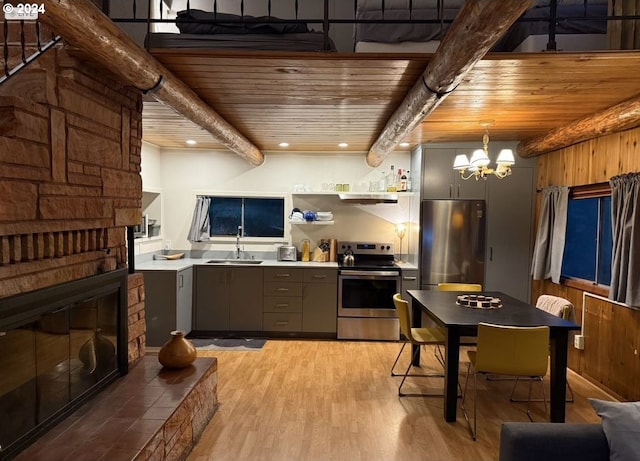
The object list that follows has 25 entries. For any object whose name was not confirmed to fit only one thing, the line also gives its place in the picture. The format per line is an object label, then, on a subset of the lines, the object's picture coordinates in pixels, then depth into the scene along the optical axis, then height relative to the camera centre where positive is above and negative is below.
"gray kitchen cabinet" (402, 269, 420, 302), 5.16 -0.77
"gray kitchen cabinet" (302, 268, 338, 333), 5.21 -1.03
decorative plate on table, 3.50 -0.71
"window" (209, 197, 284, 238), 5.94 -0.06
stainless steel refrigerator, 5.05 -0.25
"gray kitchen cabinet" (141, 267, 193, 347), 4.71 -1.04
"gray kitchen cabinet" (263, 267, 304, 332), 5.22 -1.05
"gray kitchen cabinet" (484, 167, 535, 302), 5.05 -0.17
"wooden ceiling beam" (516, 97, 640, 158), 3.18 +0.82
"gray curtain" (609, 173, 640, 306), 3.27 -0.13
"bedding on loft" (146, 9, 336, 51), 2.70 +1.19
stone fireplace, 1.90 -0.13
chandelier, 3.38 +0.47
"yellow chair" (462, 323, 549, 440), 2.81 -0.90
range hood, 5.29 +0.25
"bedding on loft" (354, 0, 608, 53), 2.87 +1.32
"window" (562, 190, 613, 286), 3.98 -0.19
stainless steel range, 5.16 -1.07
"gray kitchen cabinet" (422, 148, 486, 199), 5.06 +0.45
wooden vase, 2.96 -1.01
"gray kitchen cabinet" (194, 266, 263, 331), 5.22 -1.07
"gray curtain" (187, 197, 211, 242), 5.75 -0.13
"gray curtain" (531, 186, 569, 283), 4.34 -0.15
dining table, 3.02 -0.85
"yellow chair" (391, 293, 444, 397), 3.64 -1.06
